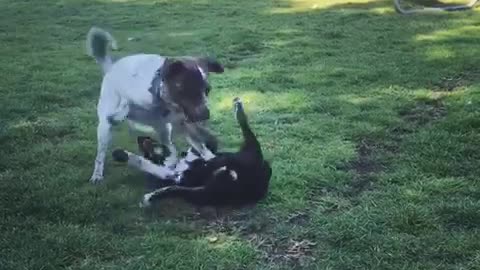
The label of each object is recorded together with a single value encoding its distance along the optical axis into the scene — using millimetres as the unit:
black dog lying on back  3092
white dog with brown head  3035
